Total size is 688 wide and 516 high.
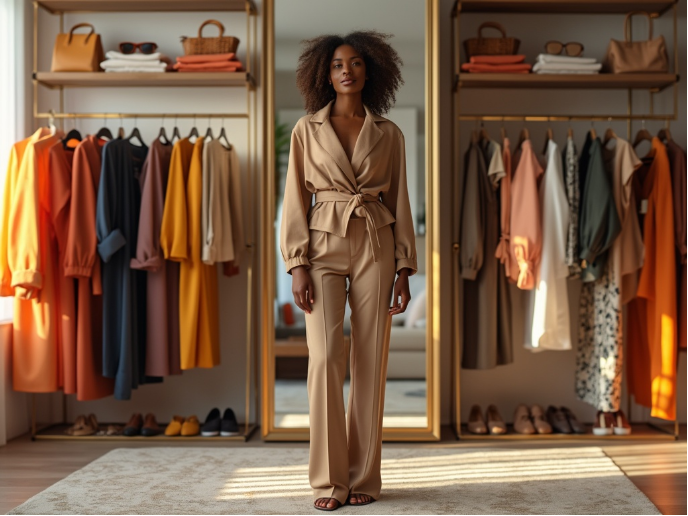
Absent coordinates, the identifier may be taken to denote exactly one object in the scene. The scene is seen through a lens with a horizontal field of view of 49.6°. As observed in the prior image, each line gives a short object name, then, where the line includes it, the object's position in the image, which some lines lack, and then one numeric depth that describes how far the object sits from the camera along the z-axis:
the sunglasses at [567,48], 3.92
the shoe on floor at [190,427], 3.84
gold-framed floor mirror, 3.76
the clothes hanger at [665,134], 3.99
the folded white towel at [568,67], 3.89
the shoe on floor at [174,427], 3.84
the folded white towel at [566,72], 3.87
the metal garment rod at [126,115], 3.93
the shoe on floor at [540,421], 3.87
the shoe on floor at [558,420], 3.88
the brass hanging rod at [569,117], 3.94
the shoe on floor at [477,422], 3.89
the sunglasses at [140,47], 3.93
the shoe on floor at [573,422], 3.89
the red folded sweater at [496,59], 3.87
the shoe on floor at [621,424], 3.87
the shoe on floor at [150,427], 3.85
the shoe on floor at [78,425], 3.86
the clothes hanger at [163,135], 4.01
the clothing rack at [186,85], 3.85
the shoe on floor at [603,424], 3.86
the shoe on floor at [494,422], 3.87
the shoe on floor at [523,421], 3.89
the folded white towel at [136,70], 3.89
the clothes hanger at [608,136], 3.93
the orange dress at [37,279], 3.60
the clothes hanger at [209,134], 3.96
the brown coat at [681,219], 3.80
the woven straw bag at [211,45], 3.89
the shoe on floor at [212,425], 3.84
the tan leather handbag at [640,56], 3.87
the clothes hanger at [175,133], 3.95
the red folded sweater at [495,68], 3.87
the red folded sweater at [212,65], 3.88
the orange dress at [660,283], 3.77
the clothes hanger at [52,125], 3.87
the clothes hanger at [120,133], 3.88
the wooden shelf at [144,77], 3.85
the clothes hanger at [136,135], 3.95
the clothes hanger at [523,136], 3.96
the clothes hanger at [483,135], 3.99
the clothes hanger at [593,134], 3.89
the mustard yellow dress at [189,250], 3.75
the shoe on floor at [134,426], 3.84
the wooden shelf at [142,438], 3.80
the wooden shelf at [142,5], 3.92
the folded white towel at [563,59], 3.89
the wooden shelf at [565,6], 3.91
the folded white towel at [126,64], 3.89
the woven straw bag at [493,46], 3.90
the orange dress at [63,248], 3.70
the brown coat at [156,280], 3.72
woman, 2.60
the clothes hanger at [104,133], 3.96
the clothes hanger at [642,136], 3.98
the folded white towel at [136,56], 3.89
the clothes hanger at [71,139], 3.85
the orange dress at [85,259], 3.63
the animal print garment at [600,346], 3.80
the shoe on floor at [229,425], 3.85
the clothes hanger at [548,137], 3.95
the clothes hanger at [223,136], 3.99
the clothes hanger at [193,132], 3.98
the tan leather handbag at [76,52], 3.88
